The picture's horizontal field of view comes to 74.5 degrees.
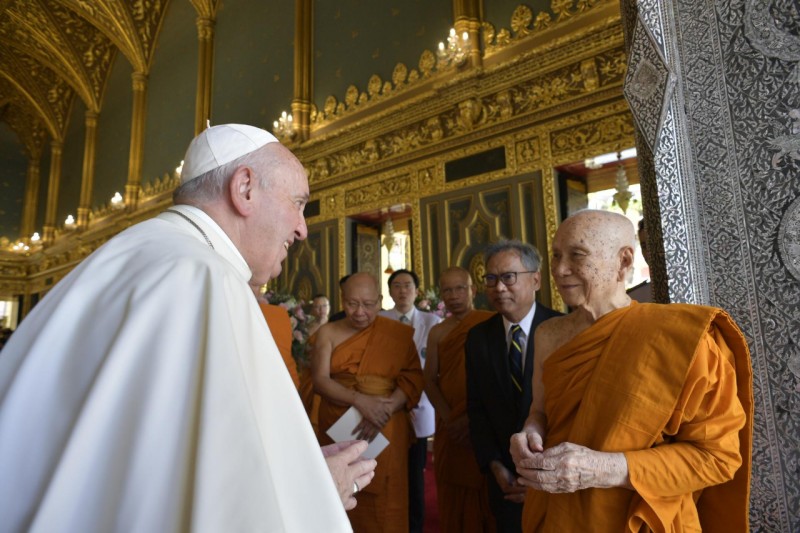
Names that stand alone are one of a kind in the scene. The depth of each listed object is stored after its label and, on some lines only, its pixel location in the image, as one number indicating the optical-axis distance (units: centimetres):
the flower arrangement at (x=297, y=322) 466
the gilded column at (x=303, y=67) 871
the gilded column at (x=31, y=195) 1862
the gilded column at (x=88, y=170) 1530
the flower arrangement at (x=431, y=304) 556
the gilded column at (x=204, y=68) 1109
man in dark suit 236
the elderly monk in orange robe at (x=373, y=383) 312
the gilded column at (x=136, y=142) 1298
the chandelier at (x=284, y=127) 820
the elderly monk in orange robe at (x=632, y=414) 143
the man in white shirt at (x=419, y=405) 370
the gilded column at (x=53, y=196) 1752
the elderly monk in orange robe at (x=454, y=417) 284
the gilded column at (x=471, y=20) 644
